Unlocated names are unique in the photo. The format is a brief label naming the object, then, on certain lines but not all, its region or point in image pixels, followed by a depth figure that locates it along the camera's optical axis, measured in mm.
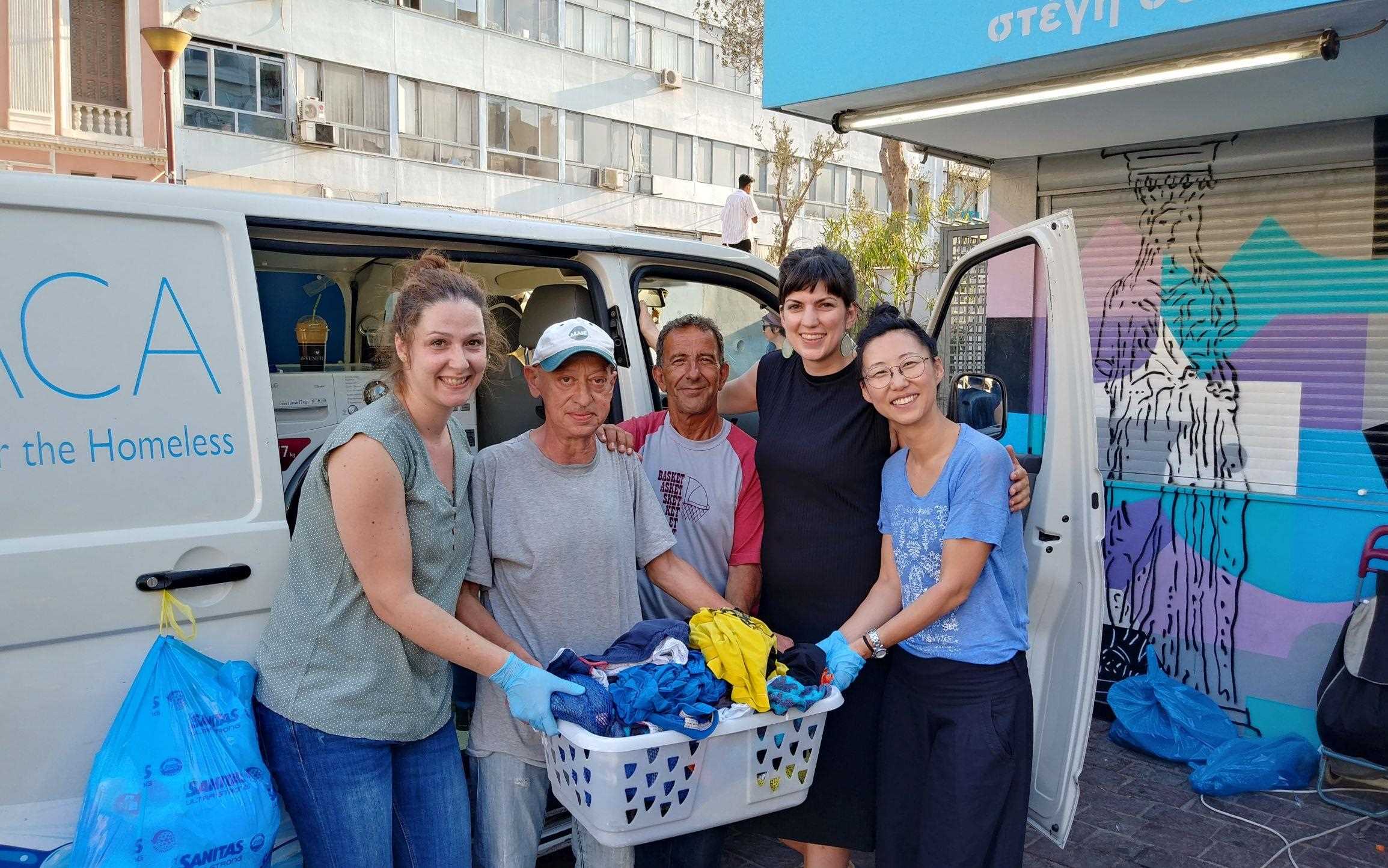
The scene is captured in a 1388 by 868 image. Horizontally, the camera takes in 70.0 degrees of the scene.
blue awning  3359
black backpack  4102
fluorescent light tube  3312
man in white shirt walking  14695
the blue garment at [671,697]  2125
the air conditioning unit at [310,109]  20125
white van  2080
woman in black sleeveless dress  2828
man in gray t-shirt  2496
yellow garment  2266
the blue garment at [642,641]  2438
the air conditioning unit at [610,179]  25422
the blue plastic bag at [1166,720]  4676
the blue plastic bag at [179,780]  2014
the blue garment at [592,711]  2160
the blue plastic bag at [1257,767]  4316
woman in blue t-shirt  2592
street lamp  9797
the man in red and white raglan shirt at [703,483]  2963
